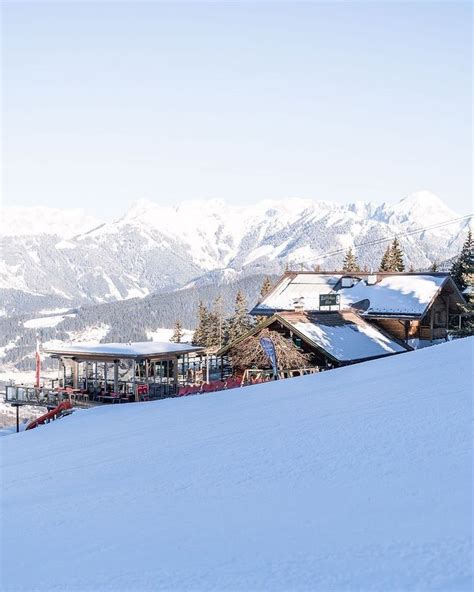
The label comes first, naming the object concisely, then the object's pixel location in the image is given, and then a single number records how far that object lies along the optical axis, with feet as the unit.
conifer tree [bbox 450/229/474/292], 155.63
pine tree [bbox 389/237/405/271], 188.66
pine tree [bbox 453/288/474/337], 105.75
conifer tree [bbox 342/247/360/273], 194.74
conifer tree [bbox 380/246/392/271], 188.85
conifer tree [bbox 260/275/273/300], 184.39
